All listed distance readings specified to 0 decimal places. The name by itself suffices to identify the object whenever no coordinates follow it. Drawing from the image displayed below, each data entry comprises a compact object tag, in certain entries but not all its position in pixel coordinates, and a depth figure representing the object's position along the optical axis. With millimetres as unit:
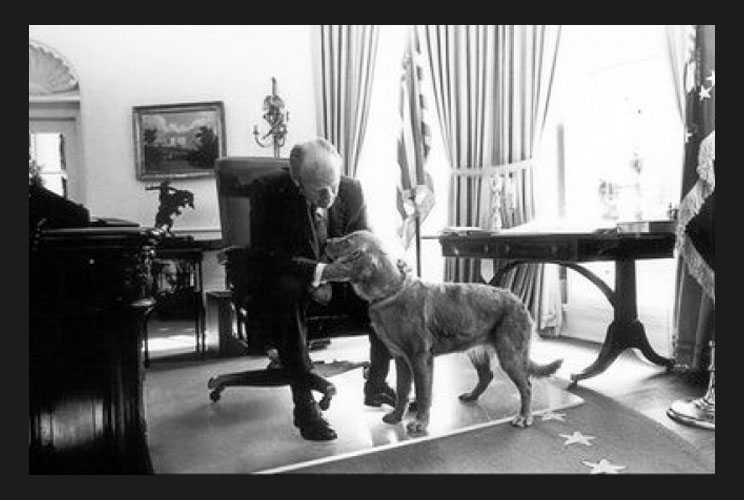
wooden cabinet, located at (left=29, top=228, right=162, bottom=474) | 1413
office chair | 2266
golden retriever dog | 2018
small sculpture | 3863
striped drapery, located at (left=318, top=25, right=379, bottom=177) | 4039
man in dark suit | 2076
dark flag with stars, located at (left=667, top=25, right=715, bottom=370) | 2209
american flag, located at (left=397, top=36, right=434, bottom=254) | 3957
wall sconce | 3639
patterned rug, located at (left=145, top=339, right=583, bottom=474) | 1904
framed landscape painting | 4195
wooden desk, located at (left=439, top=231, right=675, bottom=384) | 2555
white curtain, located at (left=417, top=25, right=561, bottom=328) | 3730
